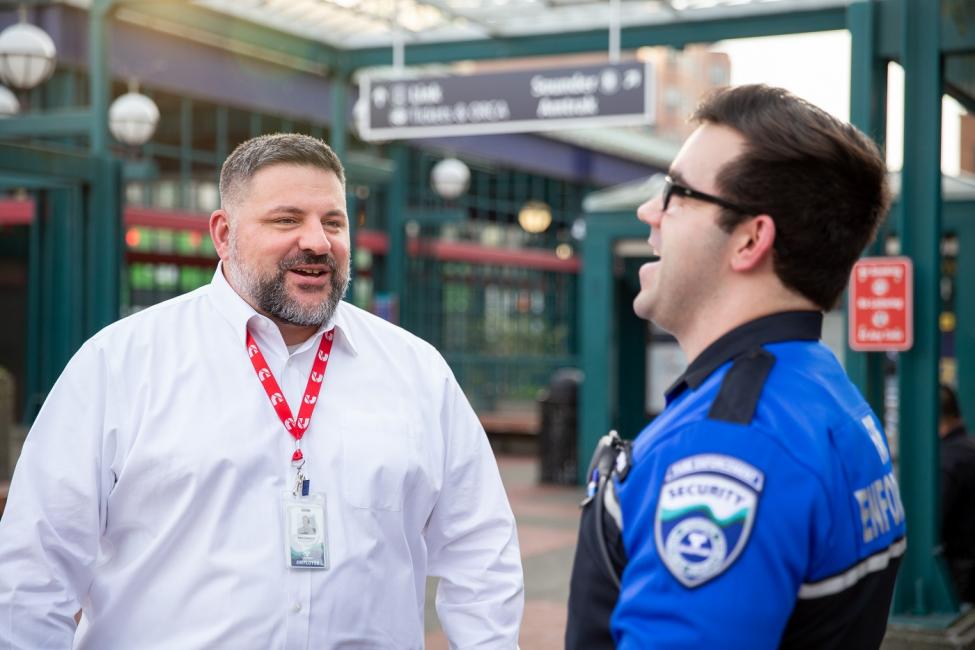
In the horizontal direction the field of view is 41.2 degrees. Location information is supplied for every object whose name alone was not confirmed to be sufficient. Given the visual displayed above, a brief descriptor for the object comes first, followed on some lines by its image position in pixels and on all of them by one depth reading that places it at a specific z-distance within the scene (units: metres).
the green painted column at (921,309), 6.85
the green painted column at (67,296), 9.80
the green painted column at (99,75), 10.77
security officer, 1.58
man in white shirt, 2.74
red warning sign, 6.79
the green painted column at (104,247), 9.66
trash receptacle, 14.29
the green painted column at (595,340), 13.77
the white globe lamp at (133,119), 13.52
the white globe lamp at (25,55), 11.23
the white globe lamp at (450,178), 17.86
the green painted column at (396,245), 20.04
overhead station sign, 10.36
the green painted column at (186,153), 21.22
